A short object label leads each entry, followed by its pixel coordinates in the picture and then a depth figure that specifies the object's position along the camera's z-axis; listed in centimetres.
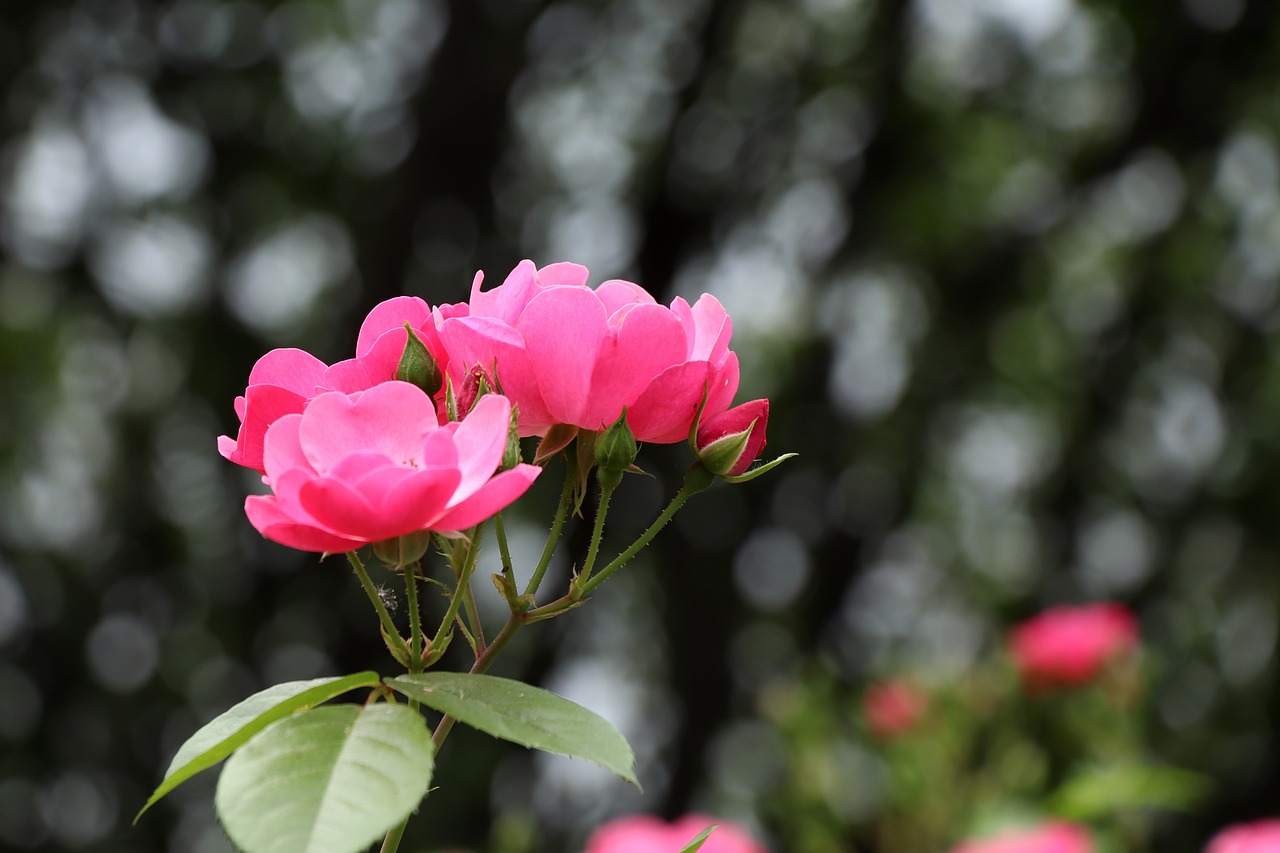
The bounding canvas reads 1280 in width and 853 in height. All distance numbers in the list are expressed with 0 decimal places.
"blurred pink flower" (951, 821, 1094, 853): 160
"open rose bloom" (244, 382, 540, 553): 99
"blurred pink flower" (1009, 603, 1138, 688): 280
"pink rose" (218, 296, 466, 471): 102
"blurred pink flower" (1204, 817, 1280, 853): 148
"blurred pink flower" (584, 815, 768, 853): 171
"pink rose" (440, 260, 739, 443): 102
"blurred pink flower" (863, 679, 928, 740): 267
